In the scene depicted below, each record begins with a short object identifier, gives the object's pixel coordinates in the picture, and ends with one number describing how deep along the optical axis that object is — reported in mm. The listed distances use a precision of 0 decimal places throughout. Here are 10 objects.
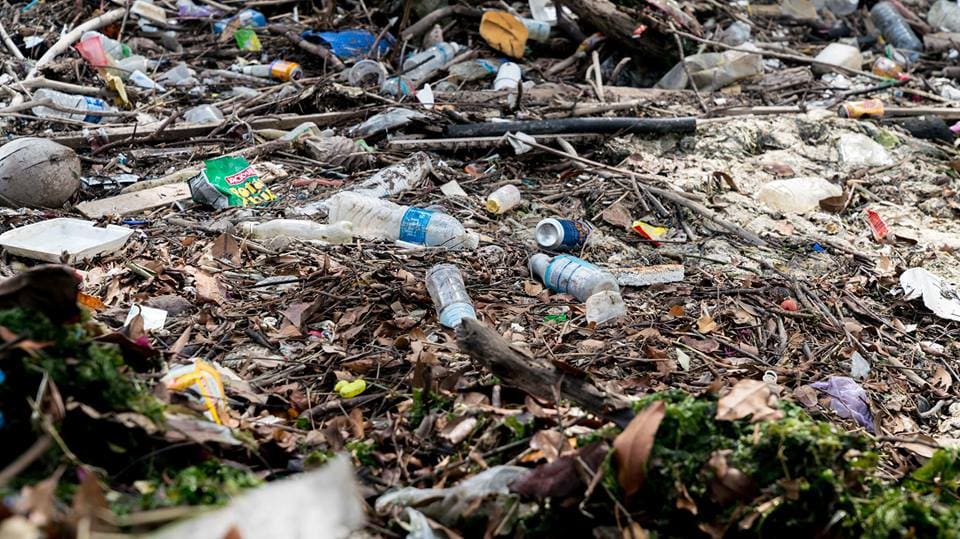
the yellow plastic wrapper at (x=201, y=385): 2191
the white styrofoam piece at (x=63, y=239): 3463
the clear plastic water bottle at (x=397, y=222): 3850
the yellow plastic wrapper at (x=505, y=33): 6582
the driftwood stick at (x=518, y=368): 2062
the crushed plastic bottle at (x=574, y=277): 3529
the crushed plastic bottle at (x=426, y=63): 6266
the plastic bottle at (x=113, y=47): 6285
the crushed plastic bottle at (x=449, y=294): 3129
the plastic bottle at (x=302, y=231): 3814
